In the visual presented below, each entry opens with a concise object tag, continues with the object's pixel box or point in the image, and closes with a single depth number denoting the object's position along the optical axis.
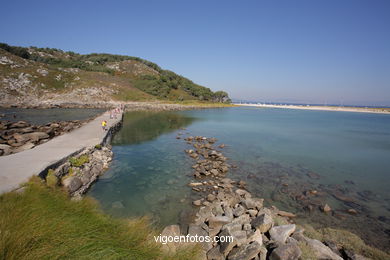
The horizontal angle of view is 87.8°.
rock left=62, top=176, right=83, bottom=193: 9.36
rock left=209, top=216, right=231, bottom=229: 7.32
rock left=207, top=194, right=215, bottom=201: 9.83
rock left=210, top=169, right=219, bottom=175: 13.56
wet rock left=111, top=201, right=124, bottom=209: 9.16
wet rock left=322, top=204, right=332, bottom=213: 9.66
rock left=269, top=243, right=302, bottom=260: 5.27
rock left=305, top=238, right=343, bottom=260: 5.62
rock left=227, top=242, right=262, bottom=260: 5.44
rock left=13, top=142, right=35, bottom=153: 13.52
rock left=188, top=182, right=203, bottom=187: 11.70
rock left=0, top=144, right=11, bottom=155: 12.97
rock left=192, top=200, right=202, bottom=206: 9.45
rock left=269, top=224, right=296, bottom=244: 6.17
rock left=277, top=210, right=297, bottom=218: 9.00
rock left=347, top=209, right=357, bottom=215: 9.59
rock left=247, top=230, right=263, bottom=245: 6.12
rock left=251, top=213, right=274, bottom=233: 6.77
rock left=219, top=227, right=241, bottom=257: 5.79
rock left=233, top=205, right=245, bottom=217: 8.19
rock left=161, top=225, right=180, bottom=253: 5.30
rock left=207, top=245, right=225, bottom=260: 5.59
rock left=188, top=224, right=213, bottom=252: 6.22
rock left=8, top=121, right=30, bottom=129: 24.50
